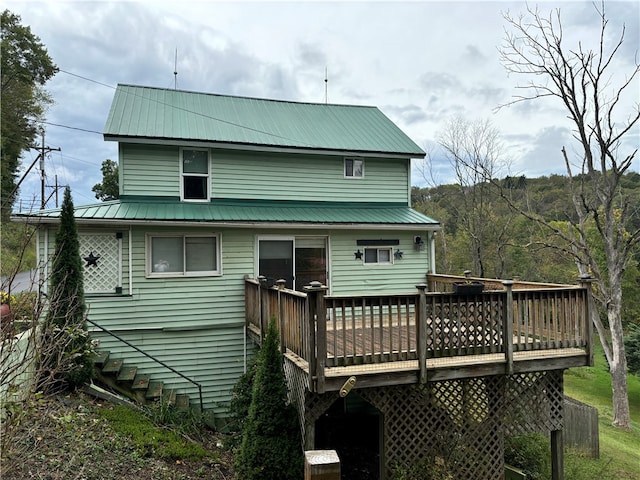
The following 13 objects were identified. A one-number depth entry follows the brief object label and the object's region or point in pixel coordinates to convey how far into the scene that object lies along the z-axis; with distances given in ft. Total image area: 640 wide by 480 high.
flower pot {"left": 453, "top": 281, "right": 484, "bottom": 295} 18.01
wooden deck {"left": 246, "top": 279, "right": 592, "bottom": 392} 16.51
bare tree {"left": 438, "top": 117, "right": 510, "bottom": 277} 71.05
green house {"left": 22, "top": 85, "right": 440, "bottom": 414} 26.23
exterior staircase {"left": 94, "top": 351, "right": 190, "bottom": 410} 24.26
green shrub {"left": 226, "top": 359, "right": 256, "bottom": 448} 22.29
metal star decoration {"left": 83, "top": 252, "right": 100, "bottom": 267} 25.63
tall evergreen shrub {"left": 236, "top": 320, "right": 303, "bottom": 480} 17.28
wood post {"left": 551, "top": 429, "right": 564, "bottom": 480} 20.84
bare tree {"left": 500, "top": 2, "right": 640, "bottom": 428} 41.39
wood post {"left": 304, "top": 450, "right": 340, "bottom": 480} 5.94
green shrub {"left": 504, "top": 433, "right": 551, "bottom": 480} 23.35
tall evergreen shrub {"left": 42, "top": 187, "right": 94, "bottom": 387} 21.76
